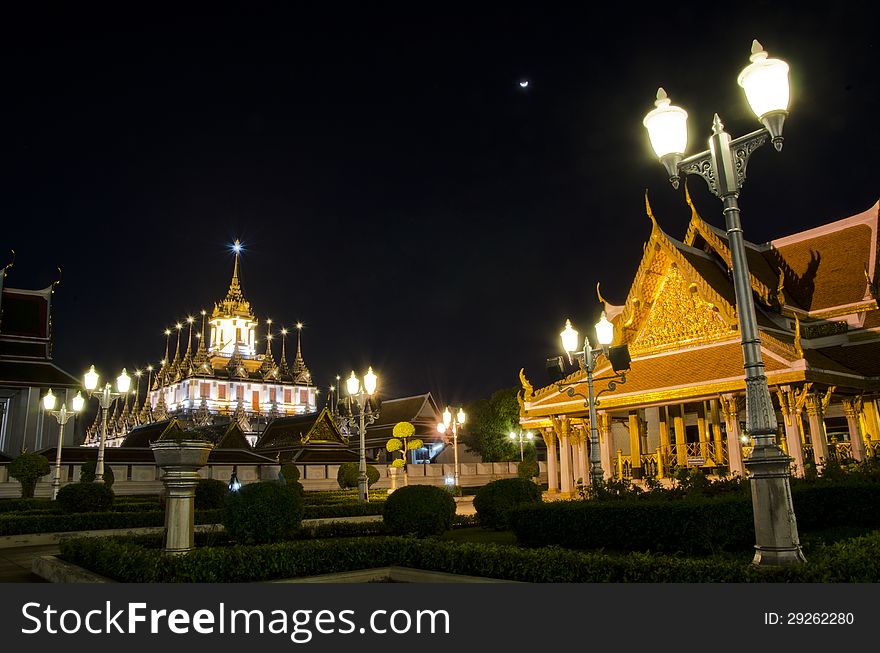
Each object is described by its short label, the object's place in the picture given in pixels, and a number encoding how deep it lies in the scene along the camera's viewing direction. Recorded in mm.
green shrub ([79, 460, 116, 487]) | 25203
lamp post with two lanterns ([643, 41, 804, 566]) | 6590
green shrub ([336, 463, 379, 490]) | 33244
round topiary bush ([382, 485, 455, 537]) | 13047
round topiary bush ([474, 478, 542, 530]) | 15289
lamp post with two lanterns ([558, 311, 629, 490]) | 15133
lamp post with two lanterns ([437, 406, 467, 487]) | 38012
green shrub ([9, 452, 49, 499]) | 24594
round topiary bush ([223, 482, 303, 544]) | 11031
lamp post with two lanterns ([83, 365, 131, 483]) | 20250
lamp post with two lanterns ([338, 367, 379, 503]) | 19953
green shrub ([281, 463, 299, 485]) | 31797
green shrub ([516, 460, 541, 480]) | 36906
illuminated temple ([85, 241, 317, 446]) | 93125
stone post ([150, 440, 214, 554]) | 8750
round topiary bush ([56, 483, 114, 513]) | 19344
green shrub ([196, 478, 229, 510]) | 20078
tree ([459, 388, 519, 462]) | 58125
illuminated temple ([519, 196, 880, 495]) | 18672
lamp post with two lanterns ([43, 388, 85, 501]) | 23608
